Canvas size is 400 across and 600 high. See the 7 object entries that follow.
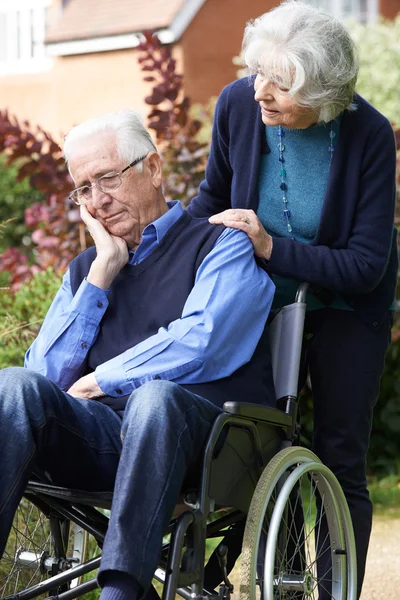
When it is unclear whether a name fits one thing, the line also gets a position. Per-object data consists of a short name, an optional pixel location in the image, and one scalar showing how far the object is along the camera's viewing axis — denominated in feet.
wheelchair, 19.35
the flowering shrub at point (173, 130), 39.75
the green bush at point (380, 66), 75.61
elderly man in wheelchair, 18.67
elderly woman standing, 22.41
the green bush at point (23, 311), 32.10
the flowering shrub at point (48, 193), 40.32
